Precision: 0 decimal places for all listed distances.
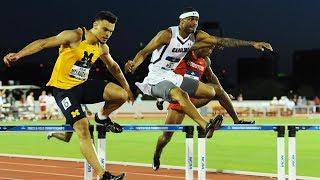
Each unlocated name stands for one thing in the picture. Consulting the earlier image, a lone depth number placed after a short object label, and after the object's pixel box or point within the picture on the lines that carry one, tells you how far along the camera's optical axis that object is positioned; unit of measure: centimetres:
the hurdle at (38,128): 1738
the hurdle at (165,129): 1727
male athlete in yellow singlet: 1655
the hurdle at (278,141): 1769
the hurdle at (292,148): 1786
